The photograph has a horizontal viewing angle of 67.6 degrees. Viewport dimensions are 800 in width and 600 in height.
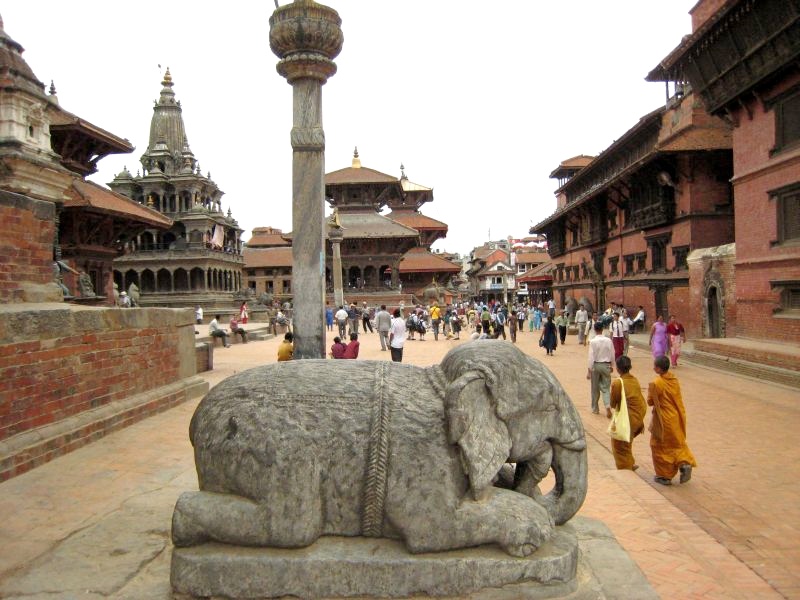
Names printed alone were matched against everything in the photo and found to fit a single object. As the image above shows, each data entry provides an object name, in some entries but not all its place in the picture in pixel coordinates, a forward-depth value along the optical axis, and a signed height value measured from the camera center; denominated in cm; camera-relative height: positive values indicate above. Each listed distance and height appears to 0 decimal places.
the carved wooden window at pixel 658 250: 2133 +144
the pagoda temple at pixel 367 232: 4081 +442
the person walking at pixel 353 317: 2072 -73
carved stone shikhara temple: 4047 +453
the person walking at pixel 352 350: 951 -85
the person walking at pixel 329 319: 2819 -102
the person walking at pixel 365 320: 2752 -108
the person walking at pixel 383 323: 1775 -80
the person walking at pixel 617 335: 1239 -94
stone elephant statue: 255 -70
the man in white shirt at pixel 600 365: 838 -105
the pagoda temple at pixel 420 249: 4688 +390
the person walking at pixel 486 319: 1793 -86
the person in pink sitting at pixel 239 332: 2125 -114
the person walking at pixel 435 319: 2212 -89
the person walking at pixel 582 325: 2058 -116
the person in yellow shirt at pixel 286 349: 916 -79
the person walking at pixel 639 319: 2213 -108
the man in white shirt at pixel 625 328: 1278 -83
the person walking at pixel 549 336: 1688 -124
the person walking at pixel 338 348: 954 -82
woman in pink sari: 1179 -99
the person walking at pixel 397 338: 1258 -89
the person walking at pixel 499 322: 1851 -112
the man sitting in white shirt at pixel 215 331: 1825 -94
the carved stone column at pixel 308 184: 950 +184
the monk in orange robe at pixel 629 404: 576 -115
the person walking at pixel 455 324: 2312 -116
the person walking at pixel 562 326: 2052 -117
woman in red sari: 1360 -111
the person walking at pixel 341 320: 1986 -75
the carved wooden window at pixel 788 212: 1267 +162
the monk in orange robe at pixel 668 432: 543 -131
